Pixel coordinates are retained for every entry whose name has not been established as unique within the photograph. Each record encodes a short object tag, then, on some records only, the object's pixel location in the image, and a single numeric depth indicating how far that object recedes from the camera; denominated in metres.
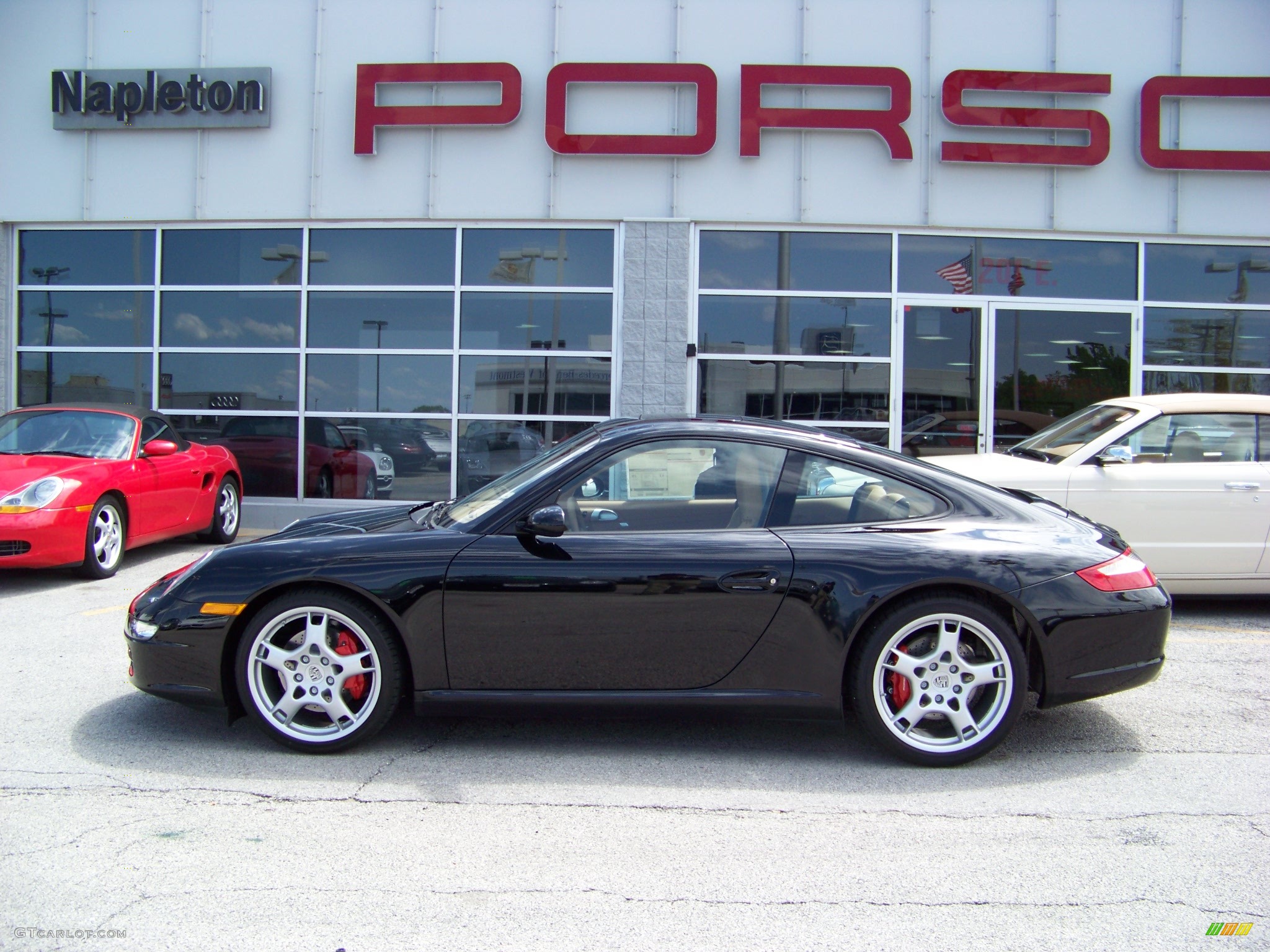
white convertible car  6.34
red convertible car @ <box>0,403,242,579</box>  6.93
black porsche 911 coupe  3.64
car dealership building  10.42
